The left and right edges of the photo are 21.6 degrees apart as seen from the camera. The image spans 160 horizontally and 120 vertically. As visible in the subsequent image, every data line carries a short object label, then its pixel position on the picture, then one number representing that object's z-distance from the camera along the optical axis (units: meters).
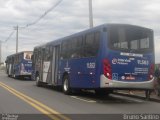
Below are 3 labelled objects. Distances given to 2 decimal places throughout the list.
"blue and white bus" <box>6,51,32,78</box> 39.91
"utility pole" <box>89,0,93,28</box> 31.41
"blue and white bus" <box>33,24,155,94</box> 17.05
